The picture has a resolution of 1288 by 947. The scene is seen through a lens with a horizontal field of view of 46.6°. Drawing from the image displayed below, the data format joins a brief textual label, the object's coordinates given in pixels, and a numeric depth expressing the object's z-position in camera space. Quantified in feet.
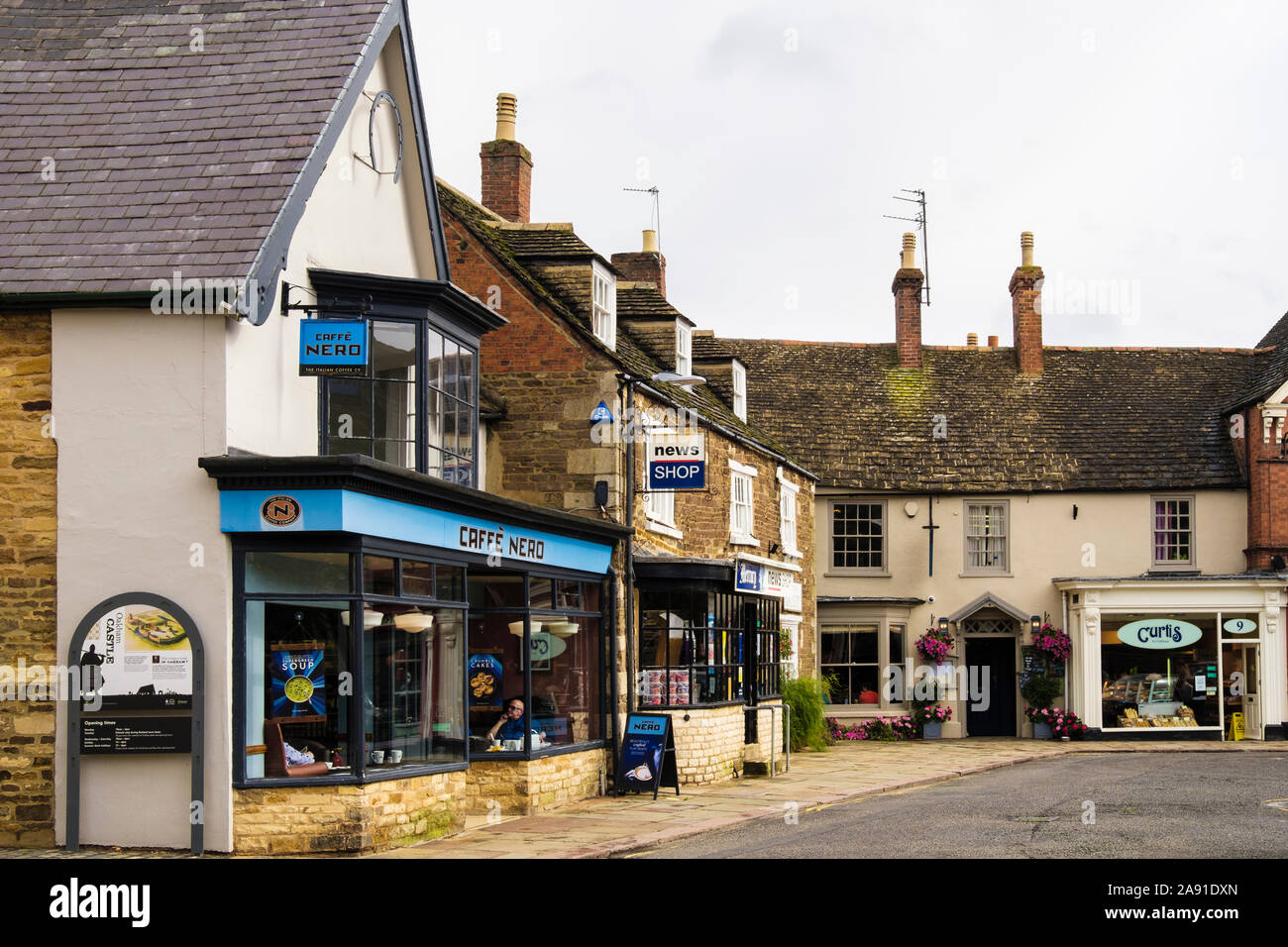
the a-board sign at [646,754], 61.93
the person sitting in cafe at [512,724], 57.41
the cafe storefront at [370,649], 41.91
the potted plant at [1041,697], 105.53
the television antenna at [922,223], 120.67
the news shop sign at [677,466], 64.64
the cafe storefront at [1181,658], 103.86
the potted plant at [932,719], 107.24
